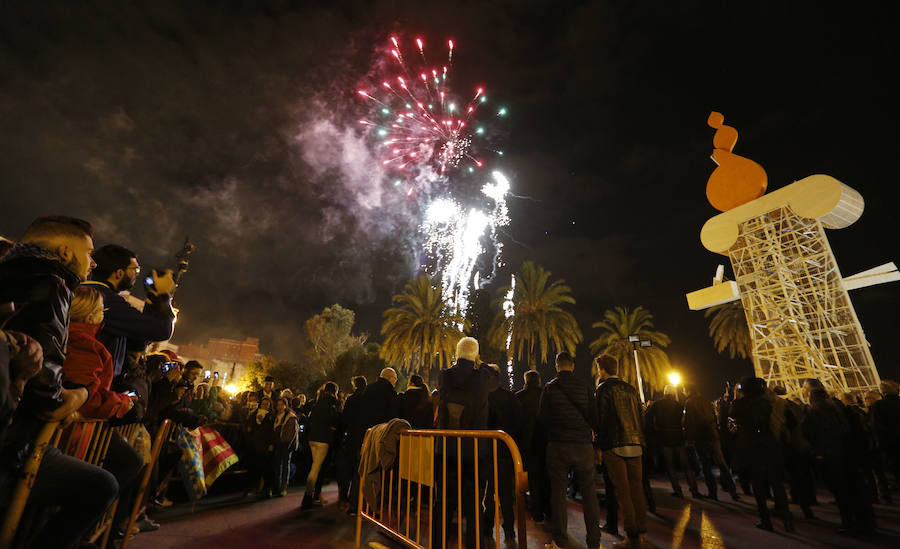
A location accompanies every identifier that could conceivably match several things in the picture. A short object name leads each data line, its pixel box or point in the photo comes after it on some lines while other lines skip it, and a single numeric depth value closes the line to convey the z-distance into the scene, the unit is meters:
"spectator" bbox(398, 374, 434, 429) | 6.18
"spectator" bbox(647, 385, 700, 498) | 7.33
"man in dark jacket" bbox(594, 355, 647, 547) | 4.38
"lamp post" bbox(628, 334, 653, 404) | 17.68
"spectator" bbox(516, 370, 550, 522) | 5.58
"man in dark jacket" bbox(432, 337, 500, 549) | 3.47
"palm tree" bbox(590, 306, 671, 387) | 26.20
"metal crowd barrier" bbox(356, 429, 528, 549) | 2.99
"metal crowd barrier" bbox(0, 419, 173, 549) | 1.71
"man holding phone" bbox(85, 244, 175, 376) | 2.79
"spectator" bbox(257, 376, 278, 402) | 9.55
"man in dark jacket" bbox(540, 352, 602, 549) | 4.22
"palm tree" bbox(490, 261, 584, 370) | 24.23
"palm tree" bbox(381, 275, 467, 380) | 25.08
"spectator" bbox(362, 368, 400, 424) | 6.00
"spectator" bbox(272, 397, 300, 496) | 6.85
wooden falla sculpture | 23.02
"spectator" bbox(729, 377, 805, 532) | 5.16
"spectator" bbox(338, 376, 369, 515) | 5.96
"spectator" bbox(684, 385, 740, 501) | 7.56
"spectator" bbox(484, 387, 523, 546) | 4.62
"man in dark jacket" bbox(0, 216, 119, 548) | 1.62
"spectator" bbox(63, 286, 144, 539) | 2.13
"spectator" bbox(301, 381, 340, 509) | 6.41
